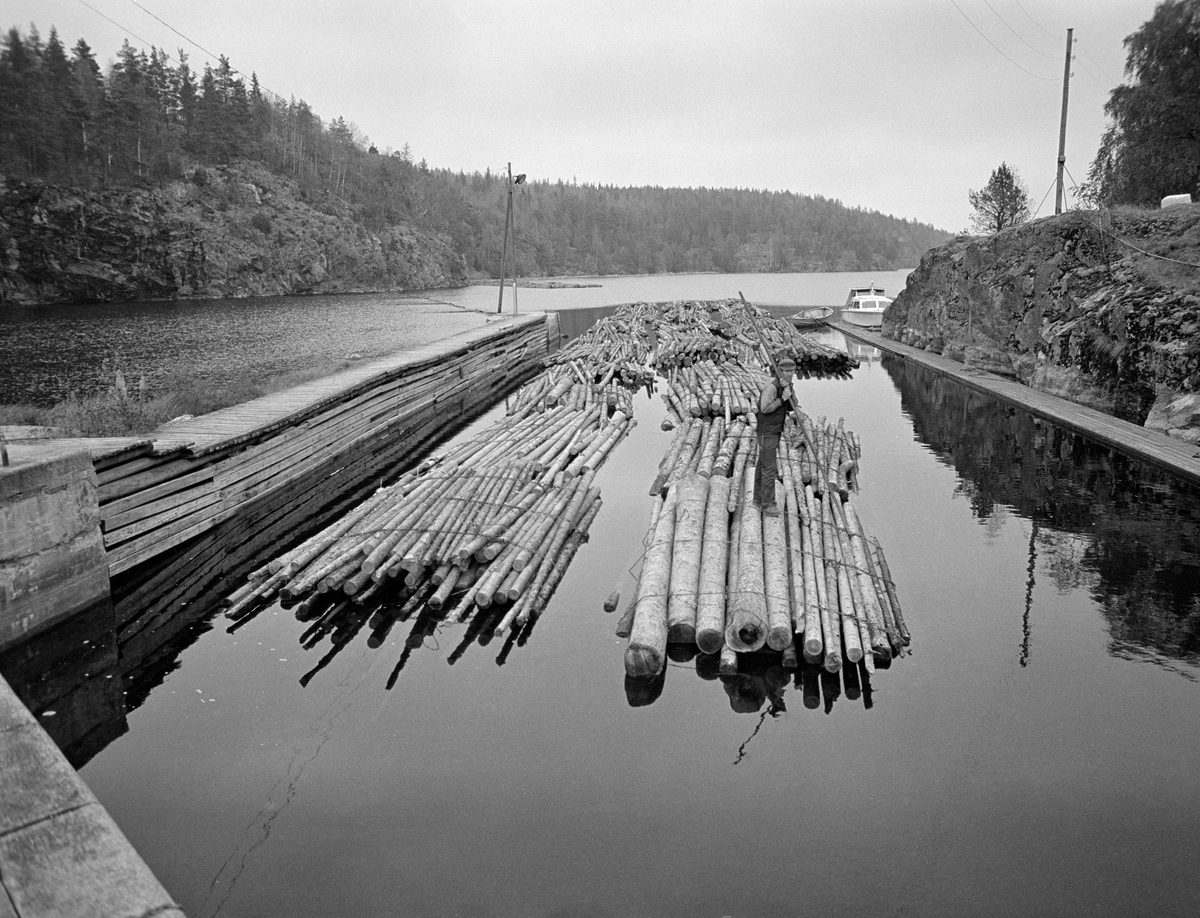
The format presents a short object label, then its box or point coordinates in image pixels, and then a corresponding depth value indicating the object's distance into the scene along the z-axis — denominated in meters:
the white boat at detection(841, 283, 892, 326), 49.41
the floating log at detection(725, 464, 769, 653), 8.34
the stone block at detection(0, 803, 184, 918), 4.05
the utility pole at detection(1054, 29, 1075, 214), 29.92
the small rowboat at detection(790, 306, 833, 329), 53.00
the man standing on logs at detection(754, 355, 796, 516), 11.41
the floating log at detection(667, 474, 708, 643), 8.73
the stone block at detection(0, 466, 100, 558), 9.06
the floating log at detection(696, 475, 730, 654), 8.46
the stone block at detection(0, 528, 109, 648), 9.06
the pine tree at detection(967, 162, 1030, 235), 46.47
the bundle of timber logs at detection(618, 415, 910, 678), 8.36
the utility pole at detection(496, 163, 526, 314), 40.99
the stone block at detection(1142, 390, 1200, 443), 17.27
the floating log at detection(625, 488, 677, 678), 8.25
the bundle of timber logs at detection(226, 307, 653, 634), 10.07
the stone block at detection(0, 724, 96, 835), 4.72
